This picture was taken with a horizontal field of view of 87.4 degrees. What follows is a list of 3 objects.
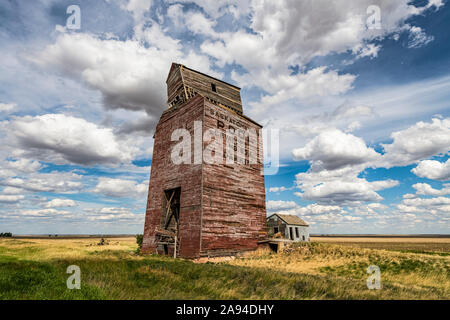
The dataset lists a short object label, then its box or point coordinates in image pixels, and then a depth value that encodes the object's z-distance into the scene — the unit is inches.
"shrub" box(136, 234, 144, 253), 1090.2
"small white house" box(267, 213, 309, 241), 1680.6
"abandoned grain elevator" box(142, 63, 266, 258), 707.4
